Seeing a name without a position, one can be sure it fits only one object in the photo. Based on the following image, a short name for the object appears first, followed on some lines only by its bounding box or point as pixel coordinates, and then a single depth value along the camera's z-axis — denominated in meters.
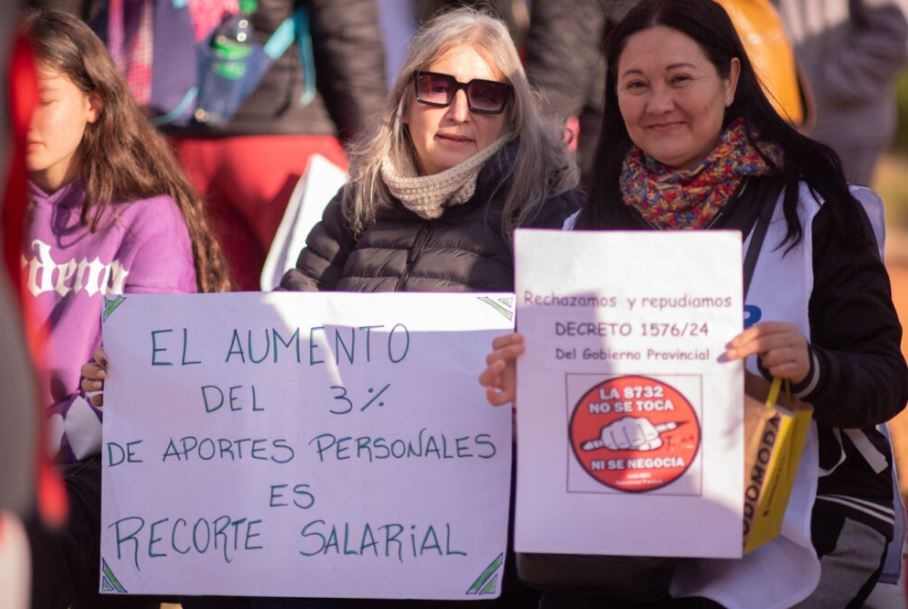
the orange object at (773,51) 8.80
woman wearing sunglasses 6.54
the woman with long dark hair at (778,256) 5.08
